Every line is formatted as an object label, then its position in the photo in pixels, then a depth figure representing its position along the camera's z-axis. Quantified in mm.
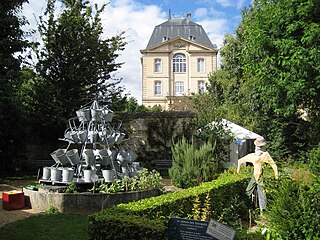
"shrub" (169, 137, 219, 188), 12695
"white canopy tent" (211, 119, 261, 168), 18859
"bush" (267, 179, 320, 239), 4836
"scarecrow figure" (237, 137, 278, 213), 7922
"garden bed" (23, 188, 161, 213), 8953
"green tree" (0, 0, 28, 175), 14633
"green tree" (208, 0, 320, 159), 14648
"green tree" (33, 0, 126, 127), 18906
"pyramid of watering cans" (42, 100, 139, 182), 10063
